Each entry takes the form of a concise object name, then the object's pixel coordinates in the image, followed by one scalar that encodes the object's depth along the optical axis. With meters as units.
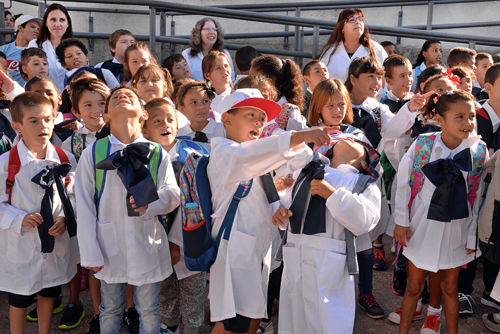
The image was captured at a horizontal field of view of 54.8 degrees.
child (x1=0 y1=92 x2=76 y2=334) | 3.06
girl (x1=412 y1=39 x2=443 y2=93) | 6.30
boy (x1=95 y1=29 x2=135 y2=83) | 5.56
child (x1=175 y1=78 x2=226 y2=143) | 3.80
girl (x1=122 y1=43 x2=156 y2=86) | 4.84
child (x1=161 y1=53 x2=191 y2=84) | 5.38
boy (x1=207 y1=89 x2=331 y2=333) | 2.59
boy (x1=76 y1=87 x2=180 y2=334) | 2.81
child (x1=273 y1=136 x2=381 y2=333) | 2.64
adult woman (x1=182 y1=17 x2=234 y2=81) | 5.77
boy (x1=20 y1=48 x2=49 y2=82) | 4.96
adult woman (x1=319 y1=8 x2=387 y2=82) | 5.36
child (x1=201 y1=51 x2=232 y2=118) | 4.86
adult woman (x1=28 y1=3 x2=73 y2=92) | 5.50
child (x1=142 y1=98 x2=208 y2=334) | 3.13
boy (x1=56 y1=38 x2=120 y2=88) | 5.16
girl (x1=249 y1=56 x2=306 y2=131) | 4.28
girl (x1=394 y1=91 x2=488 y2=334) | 3.00
